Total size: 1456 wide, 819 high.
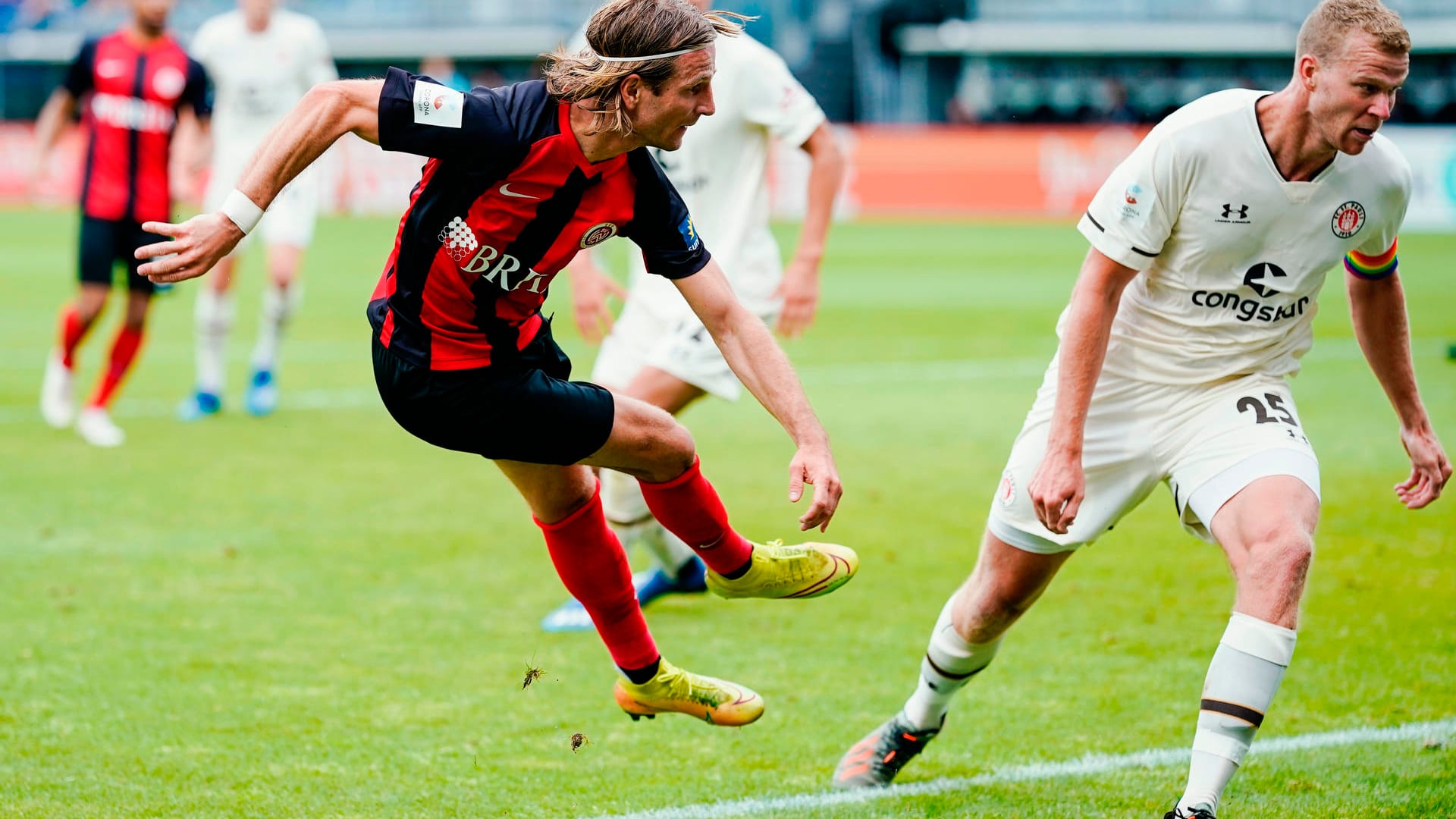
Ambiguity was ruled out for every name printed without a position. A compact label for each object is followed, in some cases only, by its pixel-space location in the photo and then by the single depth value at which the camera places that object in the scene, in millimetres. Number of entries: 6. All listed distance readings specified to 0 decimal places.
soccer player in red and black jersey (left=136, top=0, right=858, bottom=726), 7156
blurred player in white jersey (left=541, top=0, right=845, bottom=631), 12055
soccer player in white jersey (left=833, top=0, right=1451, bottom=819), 7250
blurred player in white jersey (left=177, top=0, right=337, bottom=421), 21562
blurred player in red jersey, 19500
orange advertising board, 57625
